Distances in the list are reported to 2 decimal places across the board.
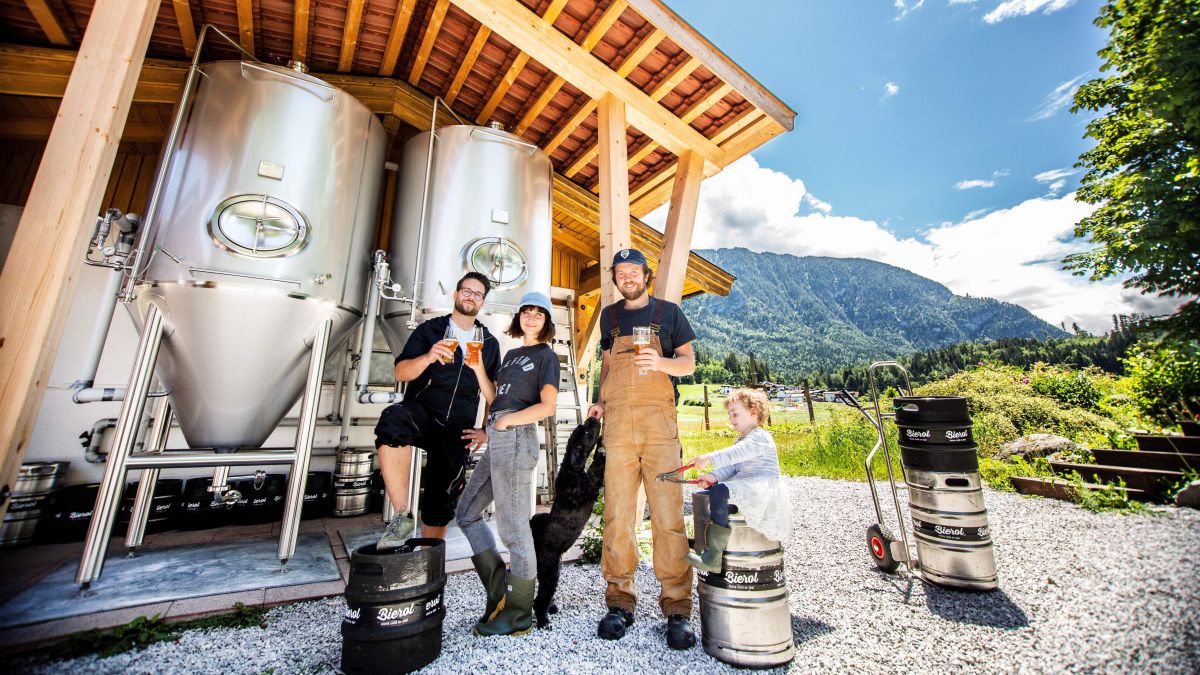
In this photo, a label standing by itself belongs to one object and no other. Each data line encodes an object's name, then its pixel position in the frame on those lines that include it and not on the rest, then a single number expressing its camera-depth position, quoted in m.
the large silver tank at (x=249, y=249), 3.22
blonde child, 2.26
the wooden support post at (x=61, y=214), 1.97
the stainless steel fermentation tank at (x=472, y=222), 4.26
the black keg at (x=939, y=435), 3.39
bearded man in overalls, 2.54
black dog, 2.68
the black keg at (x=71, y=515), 3.88
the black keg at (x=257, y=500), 4.53
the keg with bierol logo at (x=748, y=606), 2.20
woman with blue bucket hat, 2.38
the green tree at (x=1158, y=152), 7.66
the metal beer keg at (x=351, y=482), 4.93
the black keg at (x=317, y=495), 4.90
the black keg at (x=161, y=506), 4.11
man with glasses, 2.60
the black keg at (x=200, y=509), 4.28
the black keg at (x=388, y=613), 1.96
